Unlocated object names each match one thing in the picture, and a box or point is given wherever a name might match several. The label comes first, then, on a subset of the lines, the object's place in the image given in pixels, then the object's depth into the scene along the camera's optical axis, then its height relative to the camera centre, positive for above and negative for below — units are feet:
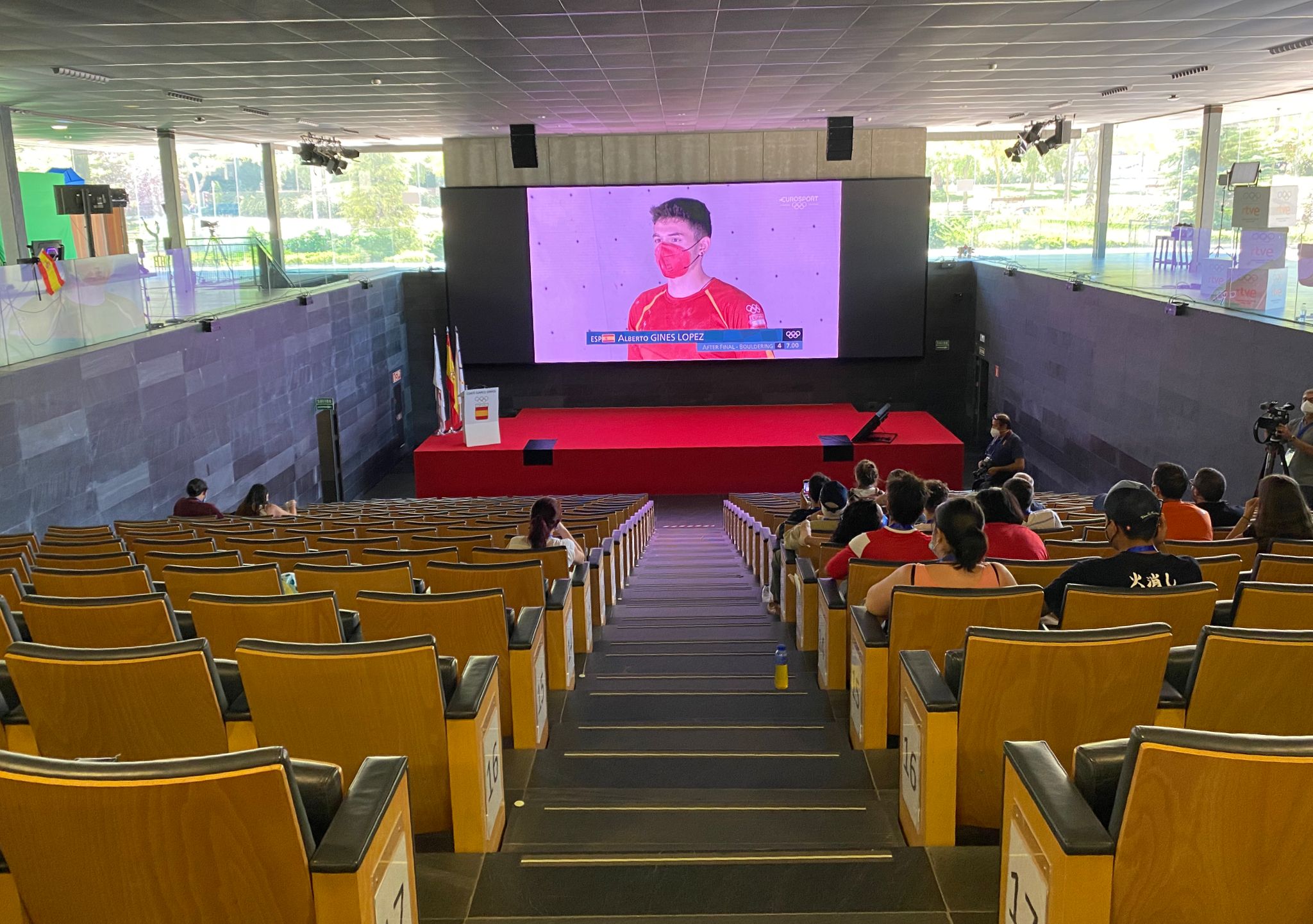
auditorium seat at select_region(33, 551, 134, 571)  17.11 -4.85
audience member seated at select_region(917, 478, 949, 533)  18.53 -4.38
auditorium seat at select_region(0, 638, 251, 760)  8.52 -3.55
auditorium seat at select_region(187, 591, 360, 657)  10.98 -3.75
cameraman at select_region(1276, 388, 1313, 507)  24.13 -4.73
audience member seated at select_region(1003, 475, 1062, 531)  18.75 -4.86
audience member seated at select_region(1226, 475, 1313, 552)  15.76 -4.09
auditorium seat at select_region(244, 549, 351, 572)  16.66 -4.87
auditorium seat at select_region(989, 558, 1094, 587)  13.79 -4.23
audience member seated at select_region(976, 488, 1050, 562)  15.40 -4.18
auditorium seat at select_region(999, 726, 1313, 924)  5.95 -3.51
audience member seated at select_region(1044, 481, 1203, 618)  12.15 -3.67
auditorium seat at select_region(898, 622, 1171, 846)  8.91 -4.00
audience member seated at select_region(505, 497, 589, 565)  19.43 -5.06
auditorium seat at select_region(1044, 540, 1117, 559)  16.46 -4.77
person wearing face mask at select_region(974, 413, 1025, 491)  39.24 -7.91
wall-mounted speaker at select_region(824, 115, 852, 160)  52.26 +5.20
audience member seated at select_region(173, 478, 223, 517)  29.84 -6.83
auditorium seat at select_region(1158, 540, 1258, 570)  15.37 -4.47
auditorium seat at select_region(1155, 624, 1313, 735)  8.65 -3.66
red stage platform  50.52 -10.18
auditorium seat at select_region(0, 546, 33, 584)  17.37 -4.93
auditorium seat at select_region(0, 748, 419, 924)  5.72 -3.22
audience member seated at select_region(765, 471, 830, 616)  23.07 -5.99
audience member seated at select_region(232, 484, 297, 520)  28.96 -6.74
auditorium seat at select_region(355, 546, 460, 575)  17.53 -5.02
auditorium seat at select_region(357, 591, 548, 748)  11.75 -4.31
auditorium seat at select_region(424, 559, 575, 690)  15.11 -4.75
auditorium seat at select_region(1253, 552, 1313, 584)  12.77 -3.97
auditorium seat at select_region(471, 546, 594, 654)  17.97 -5.42
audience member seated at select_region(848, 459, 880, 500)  23.27 -5.06
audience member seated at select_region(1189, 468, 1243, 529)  20.29 -5.01
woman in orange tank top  12.48 -3.76
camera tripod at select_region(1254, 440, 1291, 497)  24.68 -5.36
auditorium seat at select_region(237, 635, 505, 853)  8.67 -3.88
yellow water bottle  15.94 -6.36
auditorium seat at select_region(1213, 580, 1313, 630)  10.71 -3.70
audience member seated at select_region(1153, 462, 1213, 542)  18.22 -4.67
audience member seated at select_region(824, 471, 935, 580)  15.78 -4.36
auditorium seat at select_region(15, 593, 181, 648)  11.31 -3.81
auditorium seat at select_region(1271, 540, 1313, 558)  15.10 -4.40
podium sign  51.78 -7.97
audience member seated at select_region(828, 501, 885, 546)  19.16 -4.92
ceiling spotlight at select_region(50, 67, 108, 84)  32.24 +5.72
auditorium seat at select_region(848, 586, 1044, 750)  11.32 -4.23
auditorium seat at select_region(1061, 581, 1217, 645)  10.82 -3.76
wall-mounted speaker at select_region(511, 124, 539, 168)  51.72 +5.05
